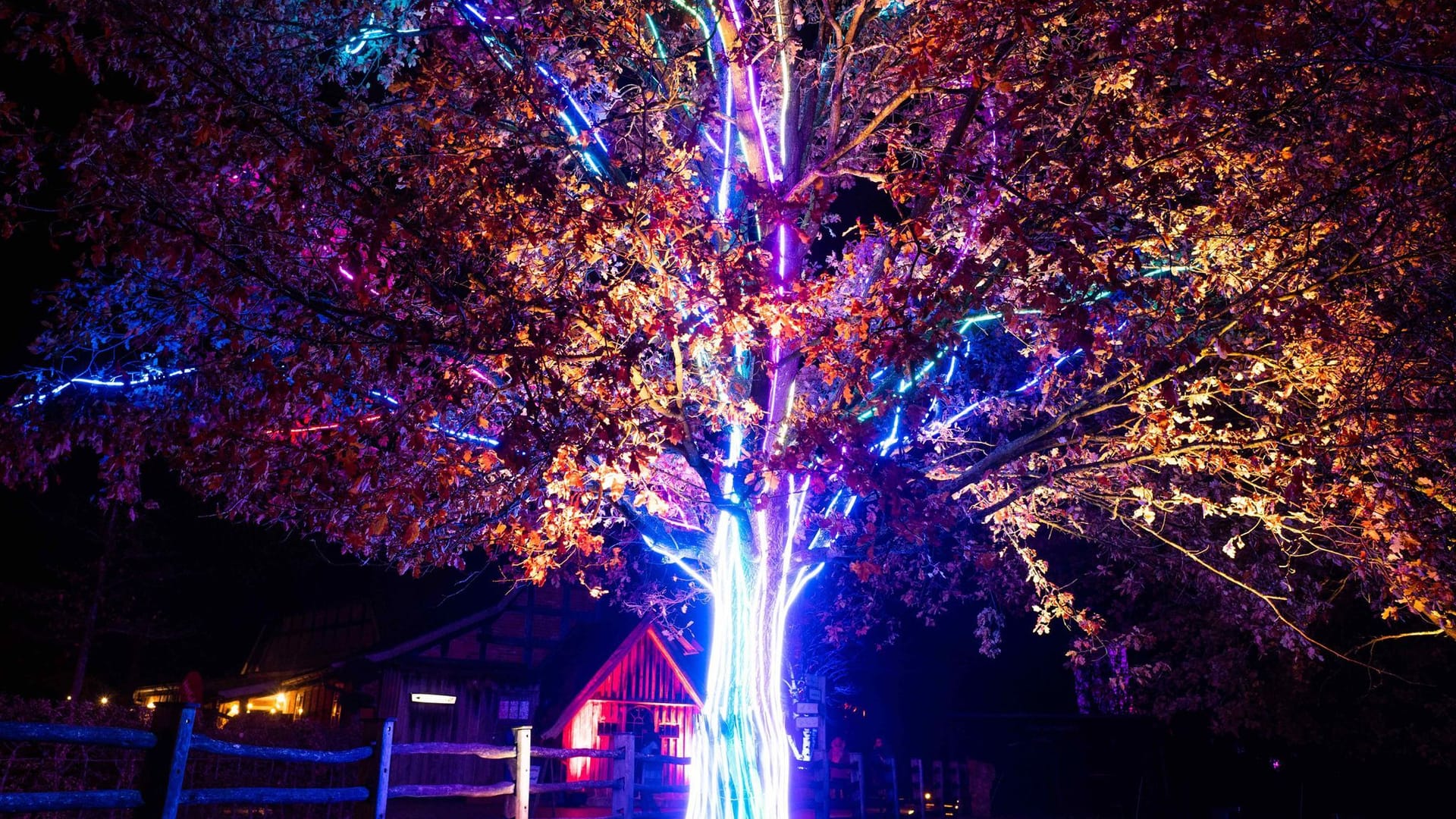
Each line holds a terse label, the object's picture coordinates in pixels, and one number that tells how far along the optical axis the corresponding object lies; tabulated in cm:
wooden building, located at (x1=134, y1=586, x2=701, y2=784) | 2567
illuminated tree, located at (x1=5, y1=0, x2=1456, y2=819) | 796
